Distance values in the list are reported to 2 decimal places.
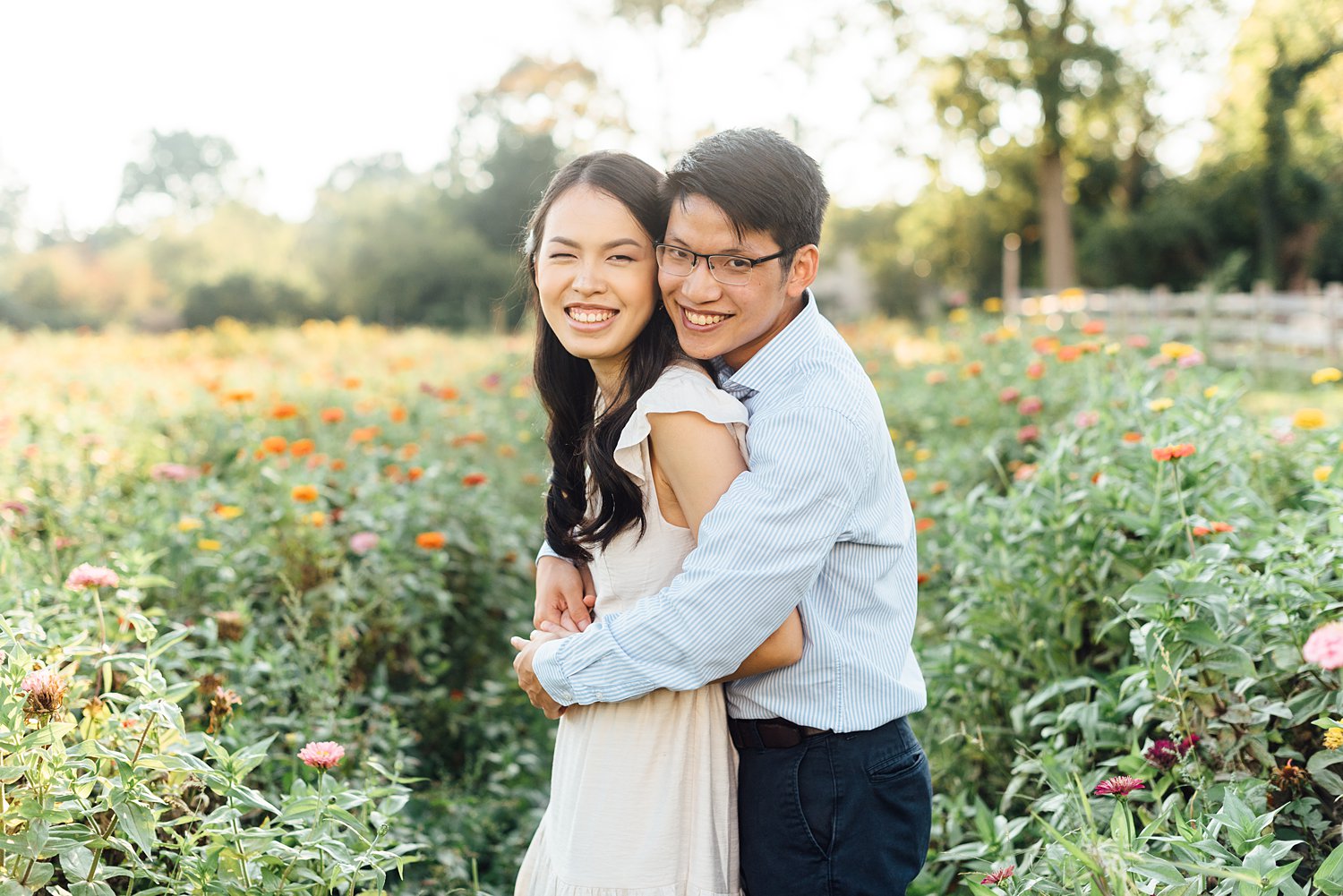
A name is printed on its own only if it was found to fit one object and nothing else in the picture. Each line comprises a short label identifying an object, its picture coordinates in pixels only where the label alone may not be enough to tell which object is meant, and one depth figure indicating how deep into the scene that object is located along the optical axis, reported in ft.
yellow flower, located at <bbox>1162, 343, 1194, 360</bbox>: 10.30
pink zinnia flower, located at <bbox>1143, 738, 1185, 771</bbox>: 5.88
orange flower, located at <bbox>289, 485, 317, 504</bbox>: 10.15
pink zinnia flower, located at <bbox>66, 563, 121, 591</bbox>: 5.90
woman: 4.91
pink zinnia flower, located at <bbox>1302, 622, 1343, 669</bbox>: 3.79
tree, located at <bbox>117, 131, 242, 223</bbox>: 251.60
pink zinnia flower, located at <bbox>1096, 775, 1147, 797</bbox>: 5.06
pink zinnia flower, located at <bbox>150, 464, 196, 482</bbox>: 11.06
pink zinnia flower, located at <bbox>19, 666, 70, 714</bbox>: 4.69
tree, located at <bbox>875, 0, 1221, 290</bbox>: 69.67
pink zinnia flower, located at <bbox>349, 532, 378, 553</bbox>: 9.98
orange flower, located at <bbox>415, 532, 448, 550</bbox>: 10.21
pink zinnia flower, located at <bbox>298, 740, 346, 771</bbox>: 5.13
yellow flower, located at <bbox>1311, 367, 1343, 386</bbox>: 9.56
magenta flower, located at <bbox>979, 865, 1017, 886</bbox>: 4.98
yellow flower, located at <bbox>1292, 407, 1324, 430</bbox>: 9.11
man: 4.59
